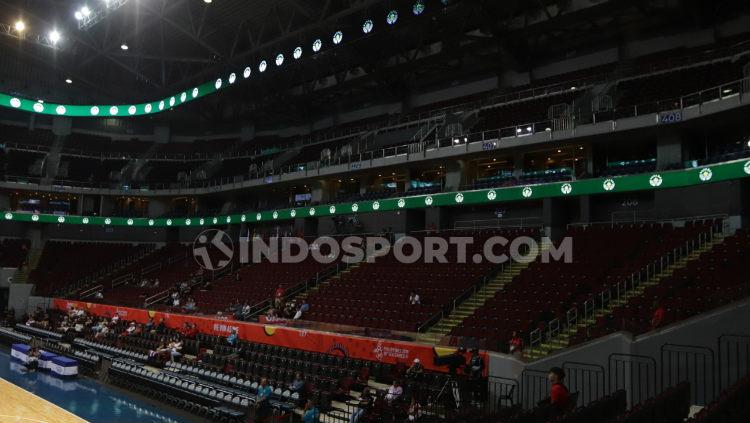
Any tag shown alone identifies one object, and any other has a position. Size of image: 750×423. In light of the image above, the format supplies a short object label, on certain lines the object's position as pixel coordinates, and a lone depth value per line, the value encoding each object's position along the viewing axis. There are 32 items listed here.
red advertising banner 15.54
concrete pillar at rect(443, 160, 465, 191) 28.88
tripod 13.05
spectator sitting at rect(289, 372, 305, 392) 14.28
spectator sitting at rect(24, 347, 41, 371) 19.64
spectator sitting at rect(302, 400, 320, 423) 12.39
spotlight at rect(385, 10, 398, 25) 27.23
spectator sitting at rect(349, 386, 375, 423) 12.05
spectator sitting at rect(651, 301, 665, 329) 12.02
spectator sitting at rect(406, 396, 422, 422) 11.80
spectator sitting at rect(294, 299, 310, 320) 22.34
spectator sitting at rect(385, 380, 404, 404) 12.83
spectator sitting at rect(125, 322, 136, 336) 23.56
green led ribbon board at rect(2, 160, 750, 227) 19.62
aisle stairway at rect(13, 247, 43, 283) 36.28
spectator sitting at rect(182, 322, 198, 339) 22.31
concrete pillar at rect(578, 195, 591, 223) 23.89
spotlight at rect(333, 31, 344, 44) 29.23
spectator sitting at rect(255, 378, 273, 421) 13.50
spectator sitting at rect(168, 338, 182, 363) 19.52
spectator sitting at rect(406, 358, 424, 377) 14.42
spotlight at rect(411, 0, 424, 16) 26.67
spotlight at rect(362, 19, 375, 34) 27.94
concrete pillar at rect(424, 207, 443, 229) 28.75
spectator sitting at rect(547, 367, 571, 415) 8.08
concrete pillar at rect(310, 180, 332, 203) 36.31
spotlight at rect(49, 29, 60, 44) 33.81
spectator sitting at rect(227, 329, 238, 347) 20.56
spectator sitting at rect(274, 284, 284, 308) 24.03
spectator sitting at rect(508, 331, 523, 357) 13.67
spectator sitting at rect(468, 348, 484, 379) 13.69
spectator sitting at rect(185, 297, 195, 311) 25.90
